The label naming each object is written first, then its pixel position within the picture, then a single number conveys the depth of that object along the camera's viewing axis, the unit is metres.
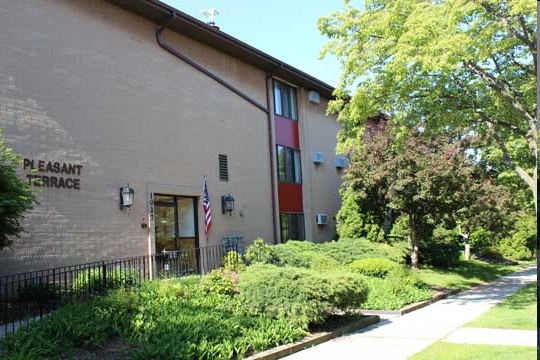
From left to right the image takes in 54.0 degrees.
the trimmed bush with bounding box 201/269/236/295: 10.64
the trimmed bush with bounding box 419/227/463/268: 22.72
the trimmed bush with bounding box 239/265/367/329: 9.05
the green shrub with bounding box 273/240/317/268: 14.36
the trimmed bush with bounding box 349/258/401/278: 15.62
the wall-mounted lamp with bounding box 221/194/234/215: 17.81
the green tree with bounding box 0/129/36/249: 9.20
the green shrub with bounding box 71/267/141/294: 10.90
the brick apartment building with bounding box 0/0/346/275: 12.32
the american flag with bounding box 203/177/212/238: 16.86
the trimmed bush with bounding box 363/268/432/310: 12.40
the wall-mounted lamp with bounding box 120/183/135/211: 14.09
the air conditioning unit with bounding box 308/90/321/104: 24.02
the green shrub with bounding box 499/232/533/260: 31.73
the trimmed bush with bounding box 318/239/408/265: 17.69
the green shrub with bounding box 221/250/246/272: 12.94
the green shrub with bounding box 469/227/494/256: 30.49
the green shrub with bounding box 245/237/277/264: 13.87
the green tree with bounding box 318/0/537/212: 11.05
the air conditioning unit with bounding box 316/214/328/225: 23.53
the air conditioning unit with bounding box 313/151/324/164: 23.94
